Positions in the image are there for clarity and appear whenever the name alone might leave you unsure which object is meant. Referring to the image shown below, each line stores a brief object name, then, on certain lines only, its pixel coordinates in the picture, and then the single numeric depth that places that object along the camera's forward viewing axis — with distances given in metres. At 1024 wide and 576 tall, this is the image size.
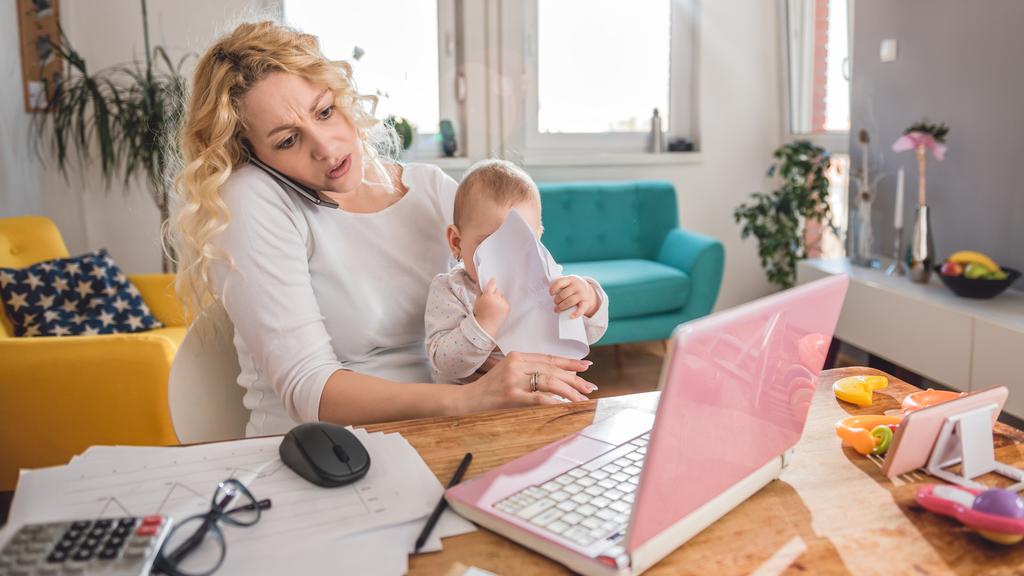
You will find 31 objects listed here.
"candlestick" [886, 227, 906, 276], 3.09
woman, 1.11
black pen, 0.67
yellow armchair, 2.24
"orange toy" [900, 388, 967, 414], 0.96
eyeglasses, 0.63
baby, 1.18
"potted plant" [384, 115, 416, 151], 4.00
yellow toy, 1.00
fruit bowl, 2.53
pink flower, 2.85
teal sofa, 3.55
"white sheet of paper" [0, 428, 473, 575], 0.65
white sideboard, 2.32
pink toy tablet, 0.78
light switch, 3.24
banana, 2.57
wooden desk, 0.64
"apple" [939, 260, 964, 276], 2.61
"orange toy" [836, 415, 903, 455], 0.85
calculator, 0.58
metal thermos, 4.54
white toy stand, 0.79
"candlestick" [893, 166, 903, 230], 3.08
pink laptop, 0.58
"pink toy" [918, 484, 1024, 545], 0.65
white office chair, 1.13
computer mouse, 0.77
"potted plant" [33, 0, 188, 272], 3.43
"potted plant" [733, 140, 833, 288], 3.87
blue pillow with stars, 2.69
